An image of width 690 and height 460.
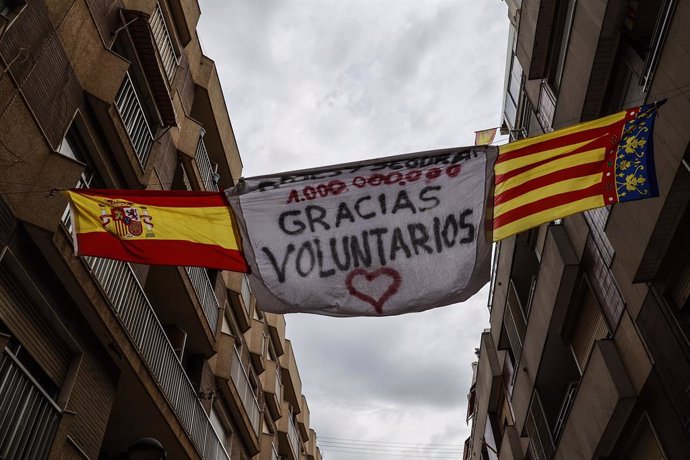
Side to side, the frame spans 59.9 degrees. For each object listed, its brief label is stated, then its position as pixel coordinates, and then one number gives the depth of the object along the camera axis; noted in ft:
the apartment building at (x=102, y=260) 24.66
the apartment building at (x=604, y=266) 27.30
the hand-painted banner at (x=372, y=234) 20.29
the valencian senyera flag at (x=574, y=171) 19.13
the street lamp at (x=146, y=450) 14.08
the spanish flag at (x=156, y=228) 21.47
